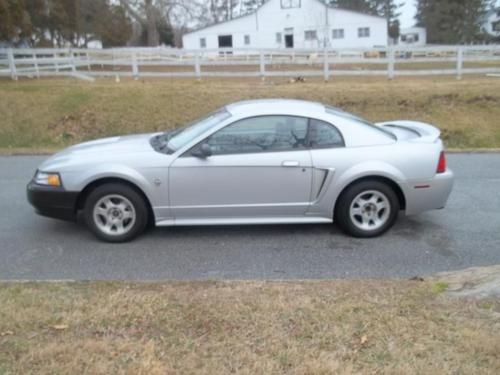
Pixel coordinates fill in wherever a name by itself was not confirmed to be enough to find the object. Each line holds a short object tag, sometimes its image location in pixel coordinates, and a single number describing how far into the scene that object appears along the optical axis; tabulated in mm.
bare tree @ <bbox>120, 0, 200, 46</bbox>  41000
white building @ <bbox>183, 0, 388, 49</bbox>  43344
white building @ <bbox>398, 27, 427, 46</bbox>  63844
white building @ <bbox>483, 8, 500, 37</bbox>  58469
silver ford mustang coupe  4938
